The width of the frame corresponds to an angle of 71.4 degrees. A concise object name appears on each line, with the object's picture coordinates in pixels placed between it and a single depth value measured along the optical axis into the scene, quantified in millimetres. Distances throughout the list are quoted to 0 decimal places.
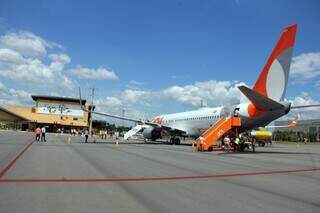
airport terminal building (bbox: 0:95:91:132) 71194
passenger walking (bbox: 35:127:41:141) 23792
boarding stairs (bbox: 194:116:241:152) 16853
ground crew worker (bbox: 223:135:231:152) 18537
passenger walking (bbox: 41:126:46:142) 23246
